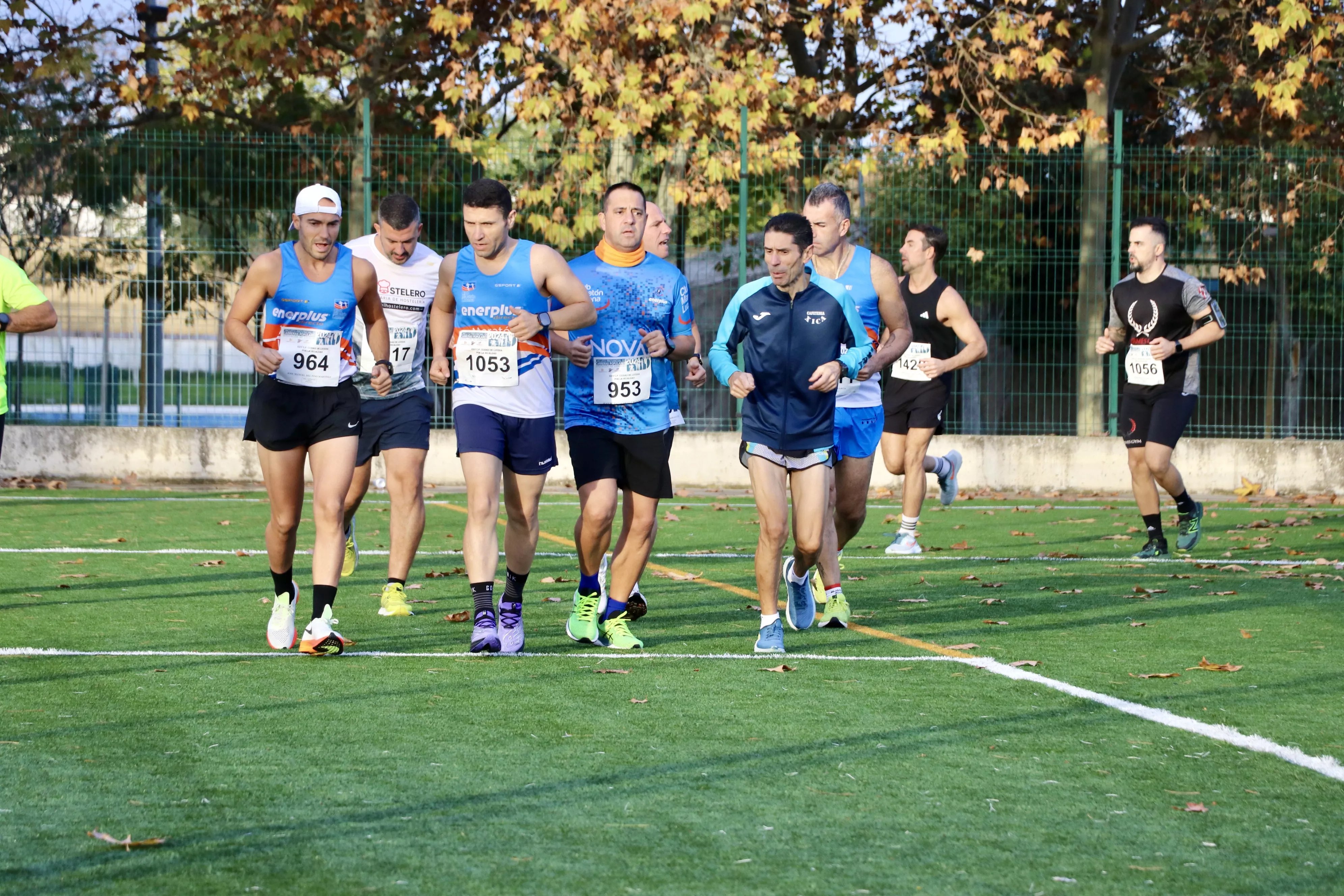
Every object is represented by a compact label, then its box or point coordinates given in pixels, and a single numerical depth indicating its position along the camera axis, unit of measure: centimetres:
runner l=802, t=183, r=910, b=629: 1647
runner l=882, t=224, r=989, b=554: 2320
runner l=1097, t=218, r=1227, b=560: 2327
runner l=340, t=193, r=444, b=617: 1719
